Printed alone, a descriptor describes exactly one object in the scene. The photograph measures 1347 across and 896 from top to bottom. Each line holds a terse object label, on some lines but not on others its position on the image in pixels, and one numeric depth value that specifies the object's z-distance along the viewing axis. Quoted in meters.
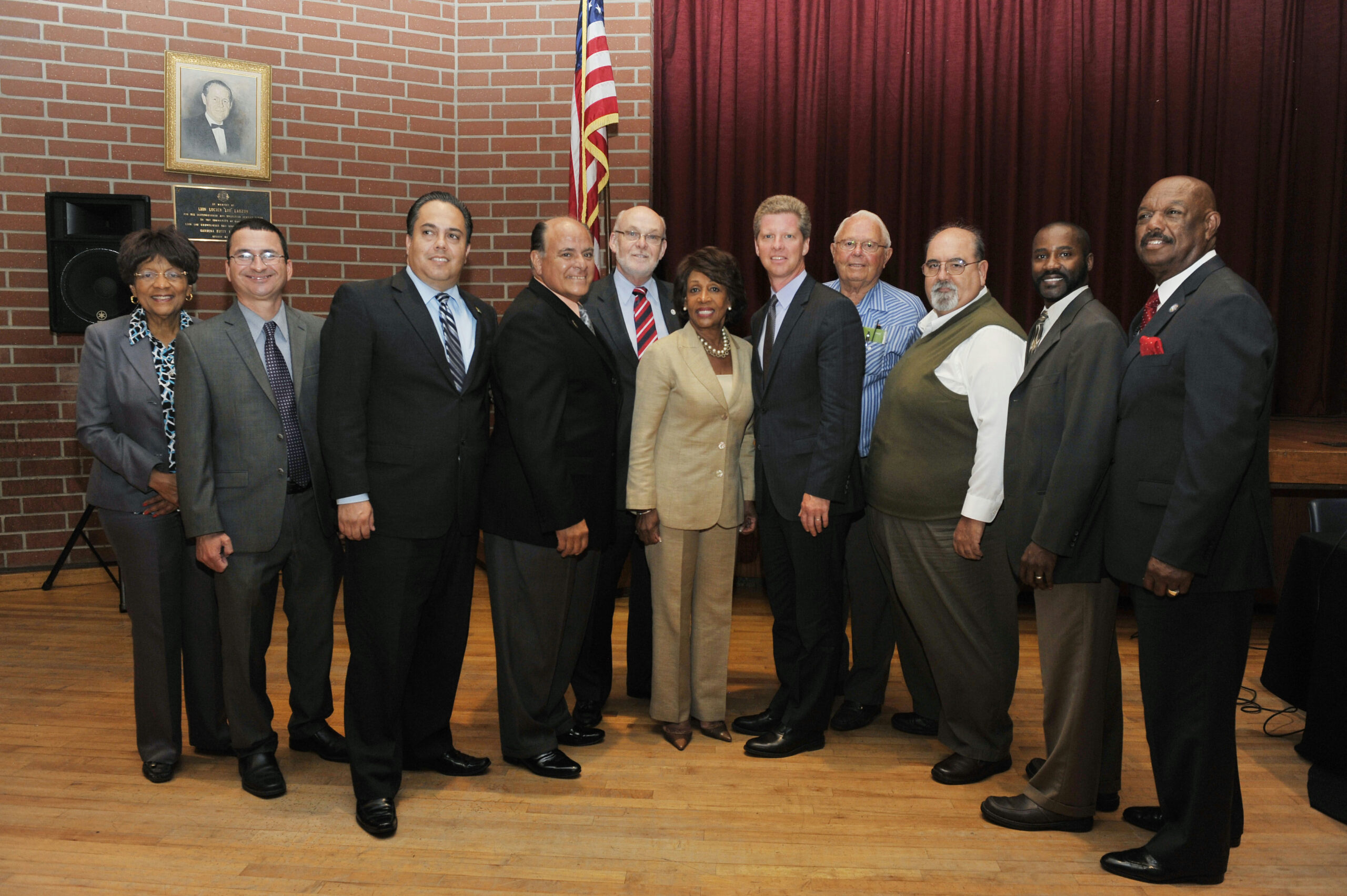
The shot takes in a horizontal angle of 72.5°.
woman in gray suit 2.82
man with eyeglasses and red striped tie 3.36
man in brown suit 2.35
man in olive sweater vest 2.75
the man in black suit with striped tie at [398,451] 2.54
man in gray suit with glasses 2.68
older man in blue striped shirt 3.27
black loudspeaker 4.93
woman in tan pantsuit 2.94
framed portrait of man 5.19
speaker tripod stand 4.98
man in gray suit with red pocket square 2.08
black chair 3.25
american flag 4.68
